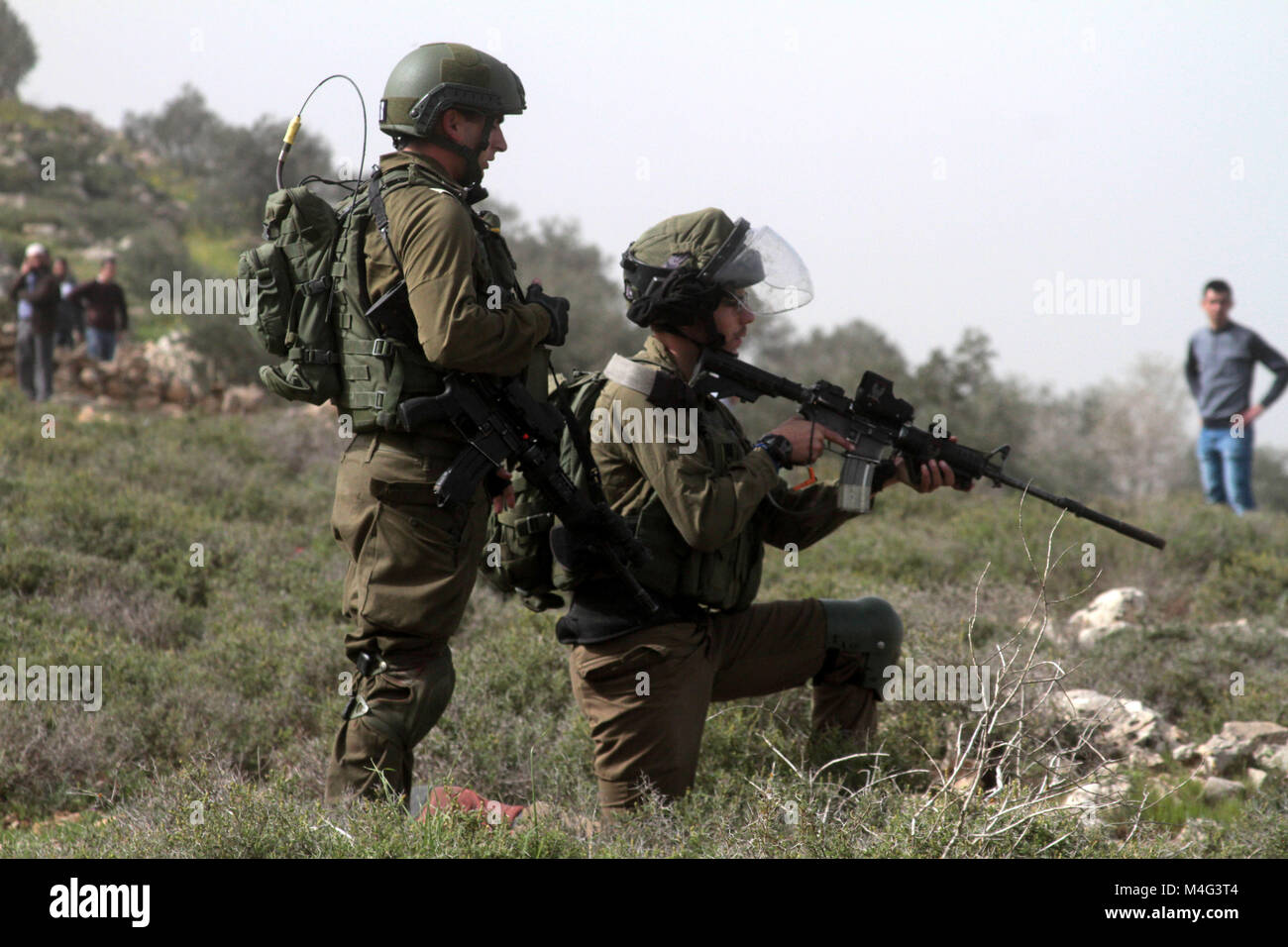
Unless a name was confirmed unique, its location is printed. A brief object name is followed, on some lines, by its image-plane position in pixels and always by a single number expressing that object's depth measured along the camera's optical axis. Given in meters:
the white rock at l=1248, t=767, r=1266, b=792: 9.37
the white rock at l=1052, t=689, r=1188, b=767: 10.07
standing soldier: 7.18
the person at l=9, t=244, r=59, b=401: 28.34
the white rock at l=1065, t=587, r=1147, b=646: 13.42
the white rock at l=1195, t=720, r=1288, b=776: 9.84
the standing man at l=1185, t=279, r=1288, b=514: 20.34
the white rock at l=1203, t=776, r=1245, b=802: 9.30
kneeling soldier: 7.75
